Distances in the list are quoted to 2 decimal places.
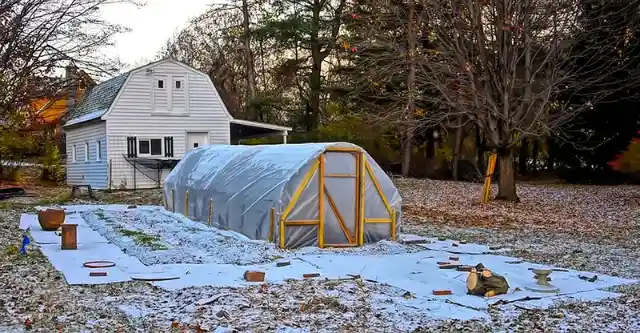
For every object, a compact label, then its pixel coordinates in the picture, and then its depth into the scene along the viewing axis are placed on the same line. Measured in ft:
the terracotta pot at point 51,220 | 37.06
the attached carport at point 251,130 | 78.12
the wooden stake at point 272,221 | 31.94
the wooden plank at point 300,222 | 31.83
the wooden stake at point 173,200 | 48.02
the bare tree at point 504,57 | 50.26
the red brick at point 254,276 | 23.54
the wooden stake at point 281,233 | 31.47
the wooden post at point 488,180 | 55.06
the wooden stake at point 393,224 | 34.68
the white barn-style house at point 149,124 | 72.23
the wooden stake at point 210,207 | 39.96
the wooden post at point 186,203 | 44.86
